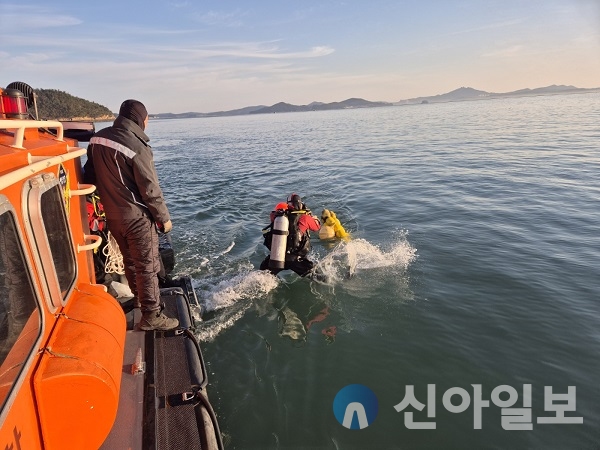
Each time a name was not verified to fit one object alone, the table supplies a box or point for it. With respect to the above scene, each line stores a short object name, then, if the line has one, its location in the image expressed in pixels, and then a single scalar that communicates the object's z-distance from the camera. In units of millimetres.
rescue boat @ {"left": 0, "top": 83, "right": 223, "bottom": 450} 1997
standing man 3614
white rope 4992
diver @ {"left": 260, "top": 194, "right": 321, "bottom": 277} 6723
